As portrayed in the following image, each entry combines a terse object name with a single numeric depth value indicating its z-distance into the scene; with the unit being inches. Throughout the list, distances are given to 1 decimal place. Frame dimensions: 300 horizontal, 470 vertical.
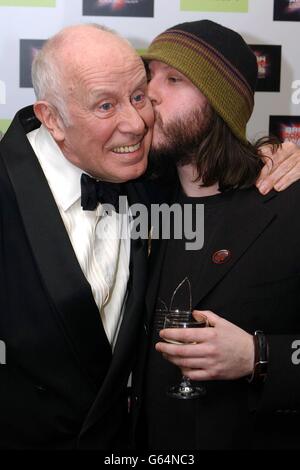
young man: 62.2
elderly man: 60.7
